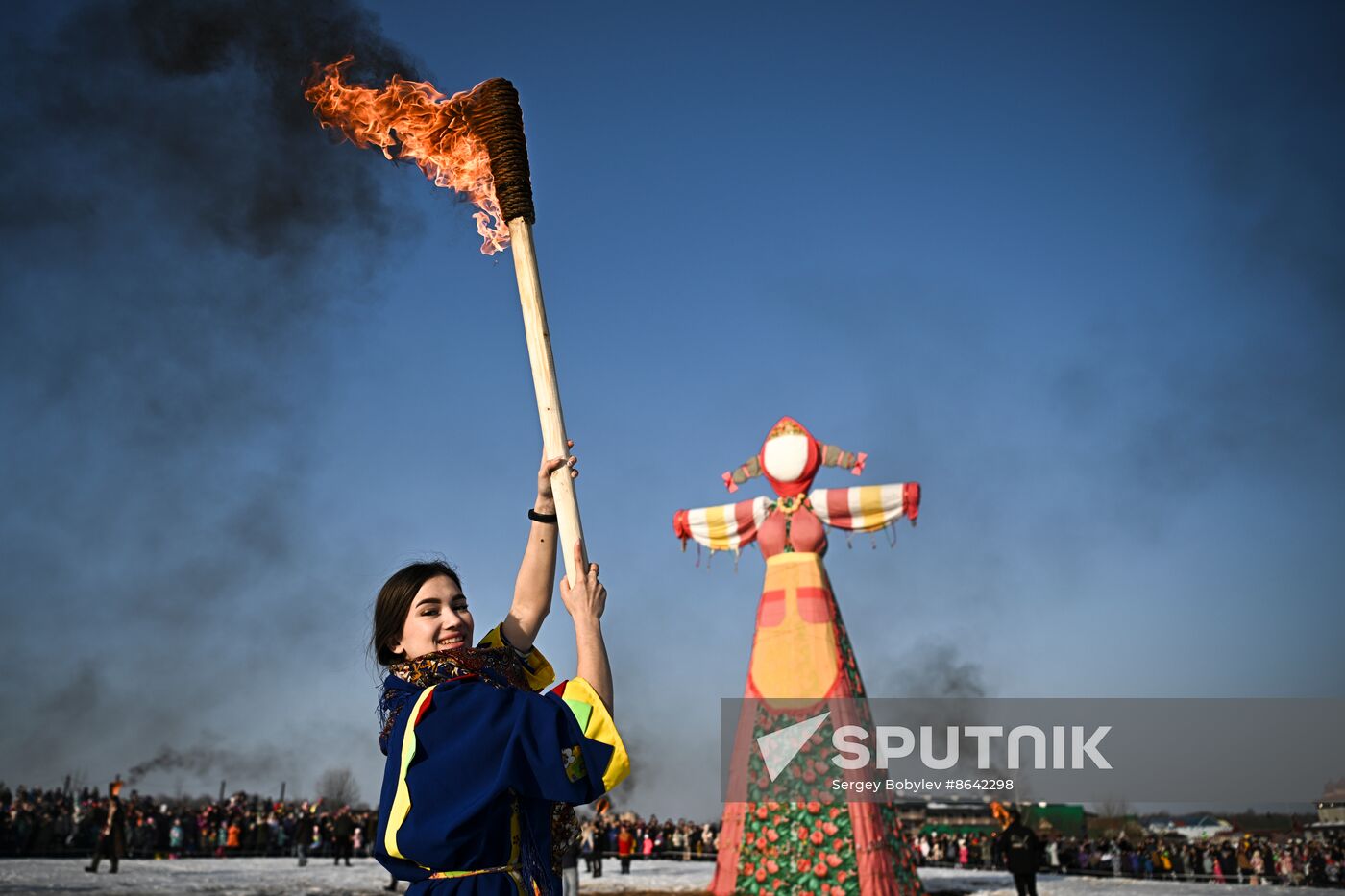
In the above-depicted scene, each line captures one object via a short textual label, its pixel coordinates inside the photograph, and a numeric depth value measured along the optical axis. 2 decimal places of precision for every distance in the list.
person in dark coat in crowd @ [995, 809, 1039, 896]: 14.23
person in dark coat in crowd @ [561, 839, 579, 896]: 10.08
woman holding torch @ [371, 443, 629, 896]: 2.72
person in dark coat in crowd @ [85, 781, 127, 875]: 17.64
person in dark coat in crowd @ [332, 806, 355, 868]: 22.62
